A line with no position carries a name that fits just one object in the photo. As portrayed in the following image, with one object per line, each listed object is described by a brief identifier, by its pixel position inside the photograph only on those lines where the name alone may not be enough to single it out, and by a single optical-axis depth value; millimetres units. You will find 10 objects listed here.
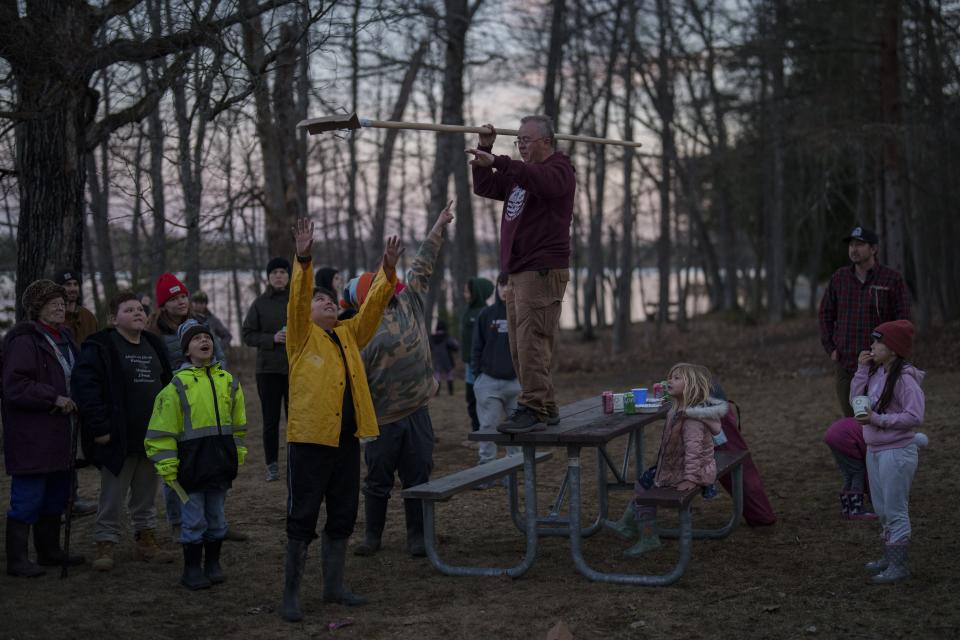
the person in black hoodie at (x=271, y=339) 8742
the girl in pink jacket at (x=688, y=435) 5883
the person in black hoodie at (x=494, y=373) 8750
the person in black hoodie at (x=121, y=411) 6191
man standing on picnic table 5609
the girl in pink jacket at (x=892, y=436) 5535
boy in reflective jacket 5812
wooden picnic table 5586
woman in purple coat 6137
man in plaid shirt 7500
